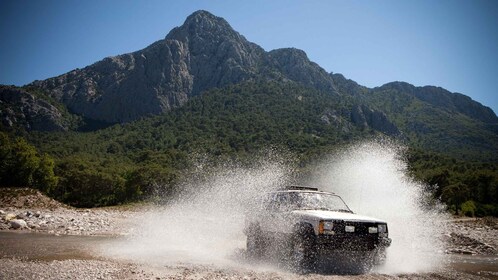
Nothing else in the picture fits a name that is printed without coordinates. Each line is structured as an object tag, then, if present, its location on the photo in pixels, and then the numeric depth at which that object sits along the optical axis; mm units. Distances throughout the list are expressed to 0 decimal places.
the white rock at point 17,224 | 15647
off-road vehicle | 7883
